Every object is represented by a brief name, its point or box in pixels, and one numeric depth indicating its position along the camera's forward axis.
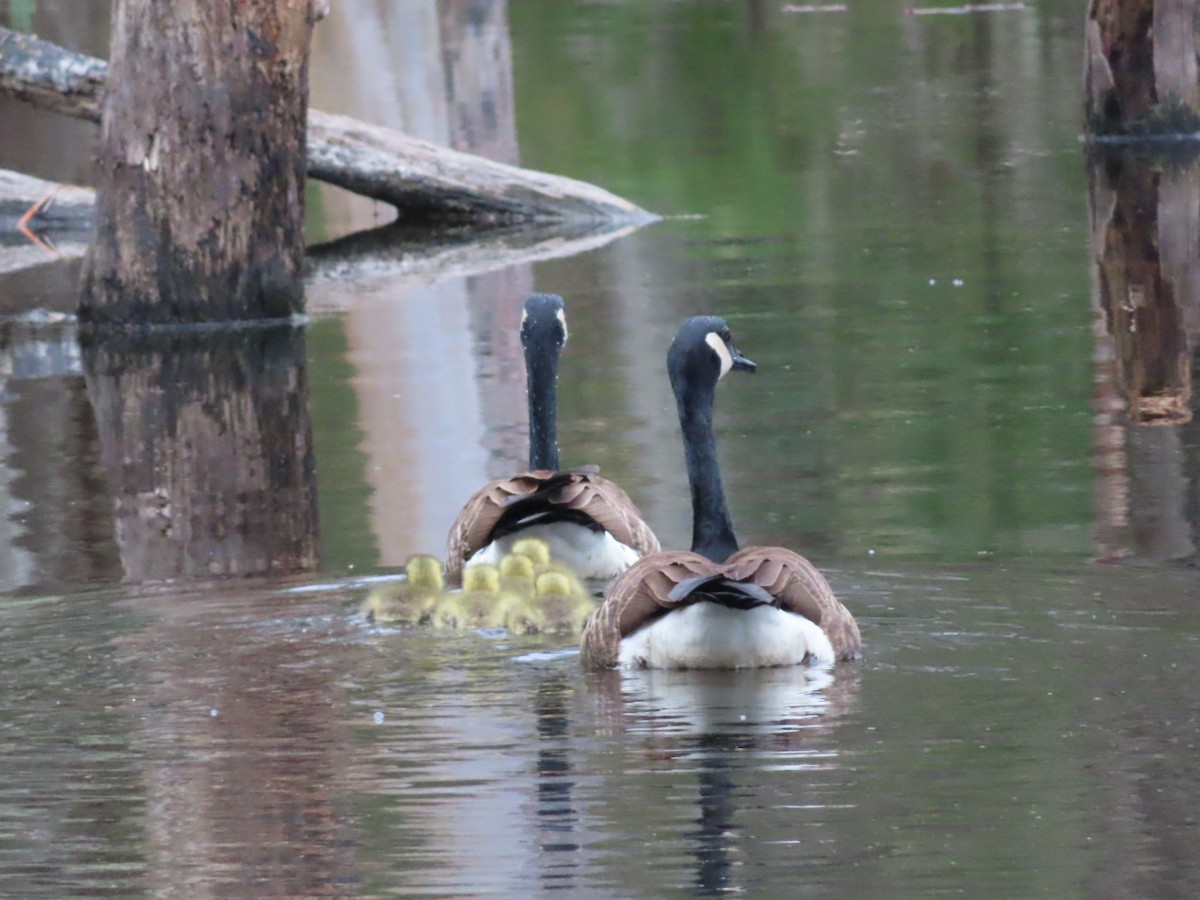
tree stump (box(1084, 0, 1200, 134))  43.87
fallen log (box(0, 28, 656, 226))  35.94
